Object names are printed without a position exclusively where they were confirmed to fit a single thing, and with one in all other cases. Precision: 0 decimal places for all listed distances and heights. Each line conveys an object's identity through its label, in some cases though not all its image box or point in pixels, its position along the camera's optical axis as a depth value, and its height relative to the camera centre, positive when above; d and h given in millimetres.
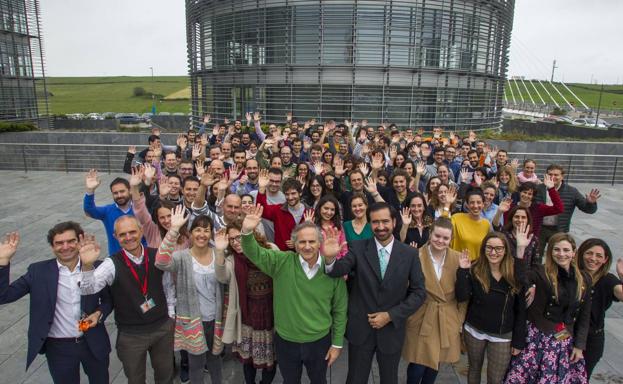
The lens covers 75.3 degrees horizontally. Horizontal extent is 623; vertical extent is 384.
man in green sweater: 3248 -1586
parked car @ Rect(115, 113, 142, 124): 38044 -1444
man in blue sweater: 4742 -1203
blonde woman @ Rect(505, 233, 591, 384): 3438 -1784
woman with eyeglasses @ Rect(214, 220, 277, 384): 3570 -1742
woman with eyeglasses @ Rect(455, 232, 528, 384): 3426 -1608
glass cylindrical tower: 17891 +2283
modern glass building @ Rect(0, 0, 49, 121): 26141 +2968
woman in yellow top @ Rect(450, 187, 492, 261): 4492 -1331
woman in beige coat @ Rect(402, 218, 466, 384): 3555 -1808
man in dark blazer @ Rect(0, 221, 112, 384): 3115 -1583
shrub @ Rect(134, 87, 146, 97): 86750 +2592
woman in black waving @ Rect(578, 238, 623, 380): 3494 -1470
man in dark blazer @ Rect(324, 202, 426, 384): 3326 -1467
